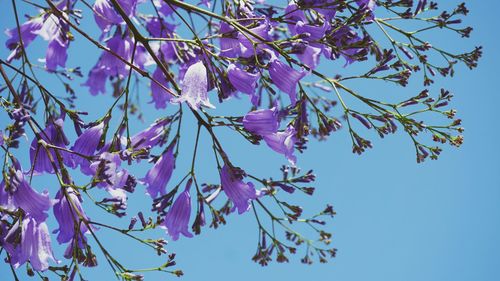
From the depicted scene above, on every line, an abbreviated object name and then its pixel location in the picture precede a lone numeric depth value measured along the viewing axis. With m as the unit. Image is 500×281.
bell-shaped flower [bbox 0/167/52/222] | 2.50
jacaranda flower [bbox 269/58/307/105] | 2.75
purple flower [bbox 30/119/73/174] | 2.88
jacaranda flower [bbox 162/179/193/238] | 2.99
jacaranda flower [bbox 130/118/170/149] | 3.08
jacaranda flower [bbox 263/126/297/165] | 2.89
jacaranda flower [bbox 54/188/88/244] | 2.79
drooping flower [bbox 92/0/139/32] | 3.58
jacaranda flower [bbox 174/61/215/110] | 2.77
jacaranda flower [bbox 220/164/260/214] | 2.90
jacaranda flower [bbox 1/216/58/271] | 2.61
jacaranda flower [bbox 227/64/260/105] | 2.82
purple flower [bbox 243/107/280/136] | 2.79
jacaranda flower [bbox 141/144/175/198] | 3.05
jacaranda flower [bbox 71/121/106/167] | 2.93
